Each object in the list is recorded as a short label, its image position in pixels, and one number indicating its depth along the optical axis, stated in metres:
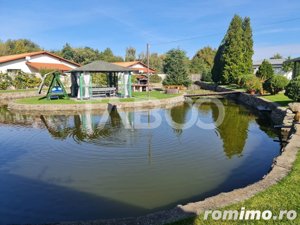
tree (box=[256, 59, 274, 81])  31.16
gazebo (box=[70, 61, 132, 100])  24.12
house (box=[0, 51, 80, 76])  37.00
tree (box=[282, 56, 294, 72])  50.47
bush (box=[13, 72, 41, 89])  34.66
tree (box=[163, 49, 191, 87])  35.02
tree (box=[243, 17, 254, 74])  38.75
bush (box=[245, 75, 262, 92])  25.39
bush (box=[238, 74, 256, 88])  27.13
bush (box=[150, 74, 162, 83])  44.52
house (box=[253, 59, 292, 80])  48.86
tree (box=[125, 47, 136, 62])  83.58
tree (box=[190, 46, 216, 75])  62.44
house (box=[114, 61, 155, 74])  46.27
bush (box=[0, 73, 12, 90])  33.40
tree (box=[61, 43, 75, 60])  63.22
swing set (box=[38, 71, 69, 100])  24.14
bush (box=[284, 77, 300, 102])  15.65
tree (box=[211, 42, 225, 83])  39.98
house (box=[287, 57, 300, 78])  28.43
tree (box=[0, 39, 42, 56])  62.01
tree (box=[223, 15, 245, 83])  37.50
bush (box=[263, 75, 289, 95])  21.39
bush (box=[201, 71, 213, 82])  49.64
